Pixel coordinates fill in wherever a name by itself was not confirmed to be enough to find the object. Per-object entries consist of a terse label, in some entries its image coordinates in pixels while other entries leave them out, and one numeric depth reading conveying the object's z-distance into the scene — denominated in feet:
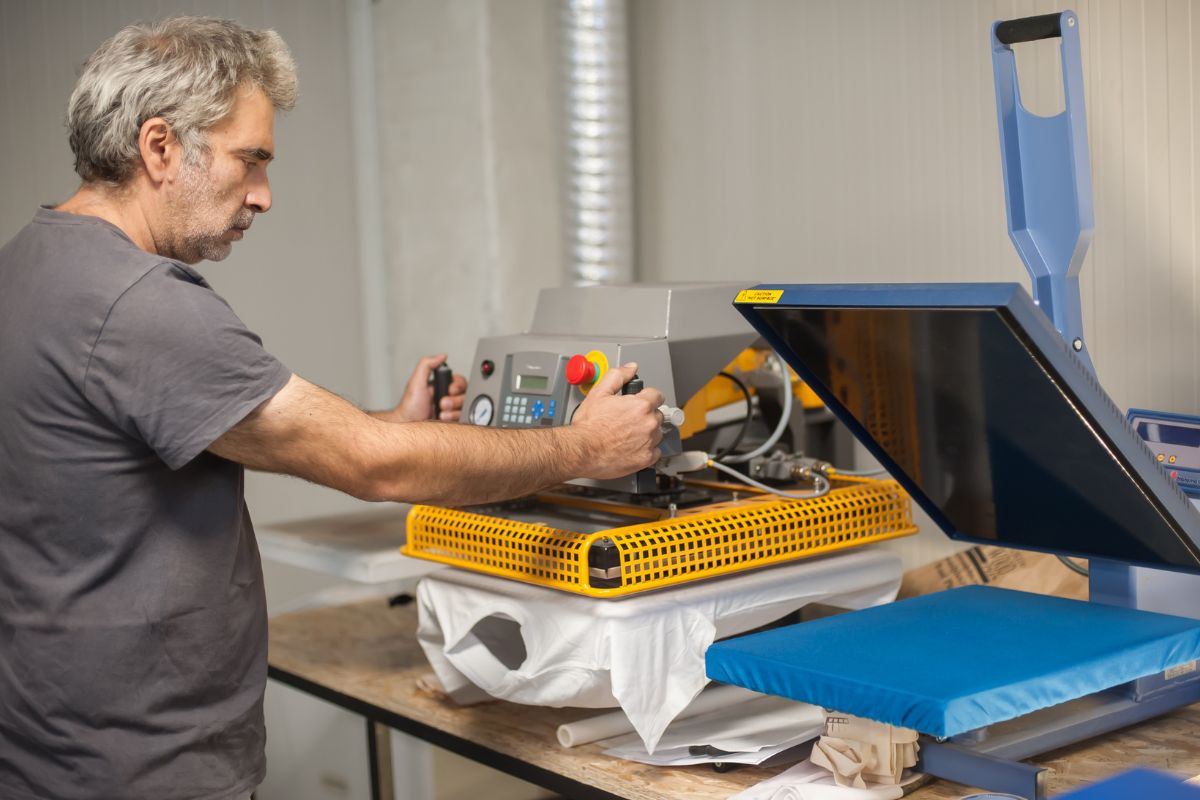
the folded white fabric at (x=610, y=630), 4.97
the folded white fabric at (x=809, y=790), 4.46
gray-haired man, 4.26
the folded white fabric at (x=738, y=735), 5.02
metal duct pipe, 8.59
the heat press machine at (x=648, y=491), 5.12
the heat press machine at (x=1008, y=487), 3.99
